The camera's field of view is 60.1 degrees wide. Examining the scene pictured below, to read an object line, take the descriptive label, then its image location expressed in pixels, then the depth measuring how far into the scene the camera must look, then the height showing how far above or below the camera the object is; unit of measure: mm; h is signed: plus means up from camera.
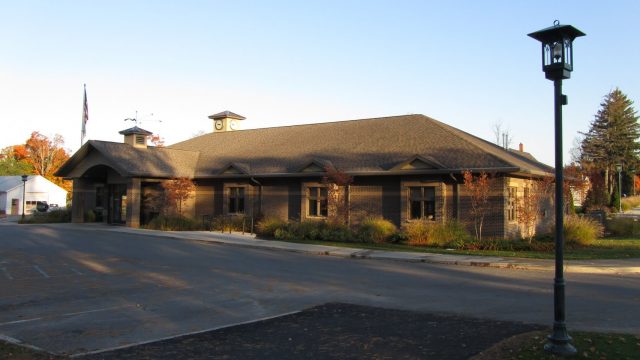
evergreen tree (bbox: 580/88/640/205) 75000 +9140
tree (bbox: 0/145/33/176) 85831 +5850
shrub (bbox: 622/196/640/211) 60456 +534
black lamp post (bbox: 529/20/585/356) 6668 +1390
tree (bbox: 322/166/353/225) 26370 +445
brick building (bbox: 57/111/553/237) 24859 +1759
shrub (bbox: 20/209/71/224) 39675 -1107
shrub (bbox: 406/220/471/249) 22469 -1192
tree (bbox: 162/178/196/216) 31730 +779
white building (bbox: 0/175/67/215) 66562 +1132
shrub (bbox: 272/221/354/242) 25294 -1266
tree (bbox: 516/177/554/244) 22625 +233
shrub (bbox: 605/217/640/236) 28828 -1046
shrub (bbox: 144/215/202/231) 31172 -1150
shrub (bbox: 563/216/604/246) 22297 -1062
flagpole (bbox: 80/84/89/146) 41344 +6608
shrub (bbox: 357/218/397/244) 24375 -1161
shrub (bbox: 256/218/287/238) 27453 -1110
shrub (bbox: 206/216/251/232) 30797 -1115
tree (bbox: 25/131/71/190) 89438 +8053
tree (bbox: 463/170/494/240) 22297 +445
